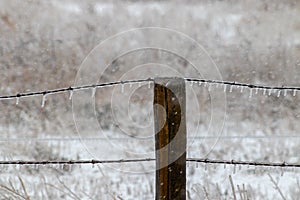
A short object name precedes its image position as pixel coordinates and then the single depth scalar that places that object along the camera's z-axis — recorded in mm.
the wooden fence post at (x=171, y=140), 8263
